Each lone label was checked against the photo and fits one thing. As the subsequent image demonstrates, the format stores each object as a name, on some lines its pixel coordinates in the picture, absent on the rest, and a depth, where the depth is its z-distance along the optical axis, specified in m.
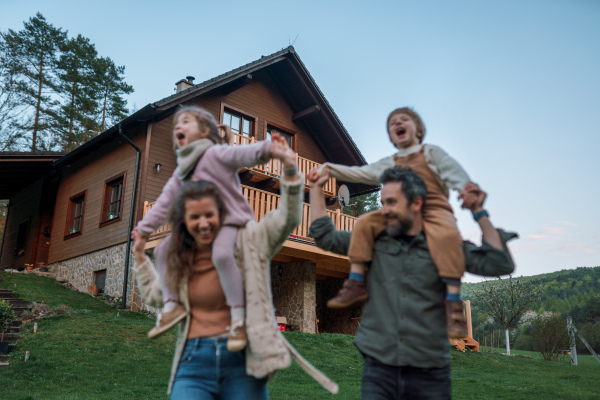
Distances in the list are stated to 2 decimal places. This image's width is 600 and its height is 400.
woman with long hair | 2.20
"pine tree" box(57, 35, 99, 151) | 28.19
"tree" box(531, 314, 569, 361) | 17.87
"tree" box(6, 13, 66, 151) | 27.36
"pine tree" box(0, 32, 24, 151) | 26.83
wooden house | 14.47
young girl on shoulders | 2.23
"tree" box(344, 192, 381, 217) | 31.92
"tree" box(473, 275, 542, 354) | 20.75
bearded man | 2.18
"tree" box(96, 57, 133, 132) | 30.12
